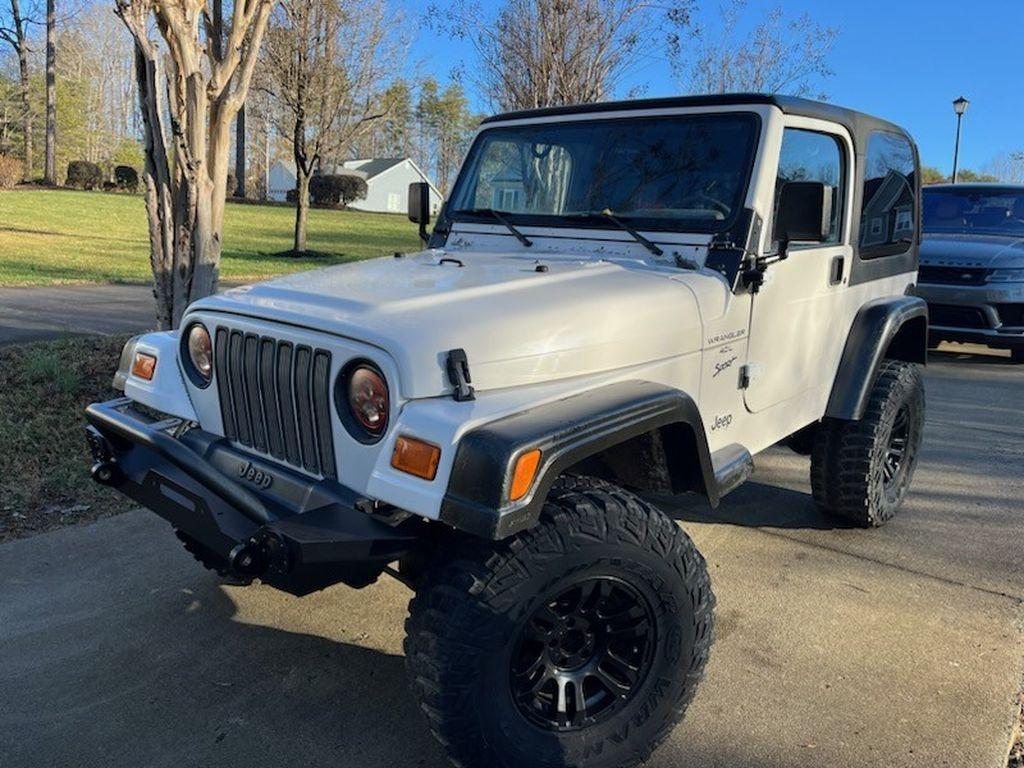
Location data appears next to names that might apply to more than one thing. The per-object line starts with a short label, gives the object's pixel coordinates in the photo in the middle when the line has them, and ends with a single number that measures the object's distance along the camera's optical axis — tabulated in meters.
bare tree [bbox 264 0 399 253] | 15.43
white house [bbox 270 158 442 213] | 63.12
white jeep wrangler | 2.21
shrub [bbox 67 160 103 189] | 44.38
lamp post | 23.42
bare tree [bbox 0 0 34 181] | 39.59
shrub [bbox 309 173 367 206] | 43.19
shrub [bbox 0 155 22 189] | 36.56
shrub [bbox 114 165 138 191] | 45.41
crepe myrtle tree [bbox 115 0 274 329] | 5.62
